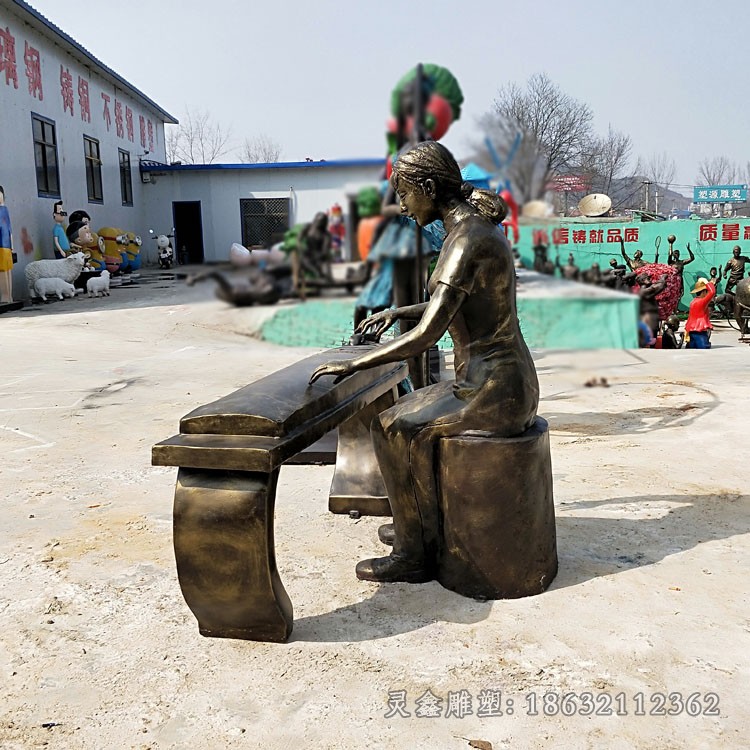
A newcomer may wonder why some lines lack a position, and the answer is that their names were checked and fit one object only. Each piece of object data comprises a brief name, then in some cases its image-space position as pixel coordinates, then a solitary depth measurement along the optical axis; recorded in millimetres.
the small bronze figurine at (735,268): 16828
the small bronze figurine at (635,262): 16598
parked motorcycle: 20500
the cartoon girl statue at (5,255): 11898
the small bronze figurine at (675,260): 16578
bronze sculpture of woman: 2330
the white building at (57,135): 13617
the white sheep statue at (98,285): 13914
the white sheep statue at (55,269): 13312
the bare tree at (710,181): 47416
